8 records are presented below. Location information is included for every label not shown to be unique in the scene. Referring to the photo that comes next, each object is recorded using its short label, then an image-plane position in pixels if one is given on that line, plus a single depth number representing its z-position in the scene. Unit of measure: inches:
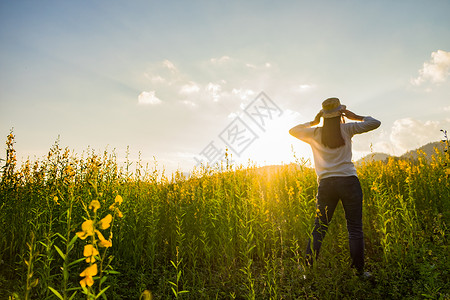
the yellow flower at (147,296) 48.7
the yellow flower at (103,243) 49.5
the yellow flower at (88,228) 48.8
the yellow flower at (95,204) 51.2
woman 134.9
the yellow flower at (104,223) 50.5
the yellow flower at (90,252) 47.5
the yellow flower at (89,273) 46.4
